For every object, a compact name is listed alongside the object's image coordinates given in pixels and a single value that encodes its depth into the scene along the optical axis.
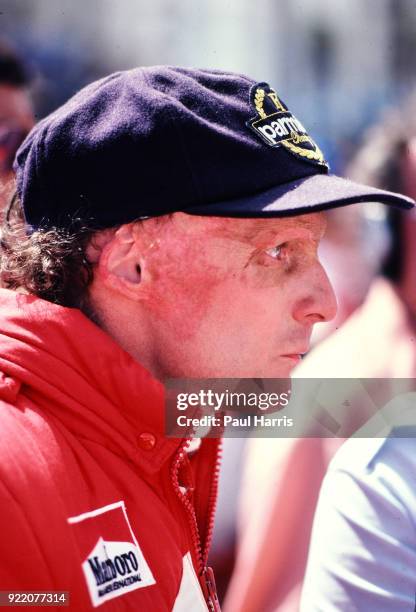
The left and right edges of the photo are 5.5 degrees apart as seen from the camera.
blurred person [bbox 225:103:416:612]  3.16
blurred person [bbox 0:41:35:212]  3.26
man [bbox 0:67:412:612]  2.76
